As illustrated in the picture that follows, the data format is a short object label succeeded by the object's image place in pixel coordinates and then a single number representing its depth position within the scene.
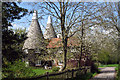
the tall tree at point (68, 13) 5.99
